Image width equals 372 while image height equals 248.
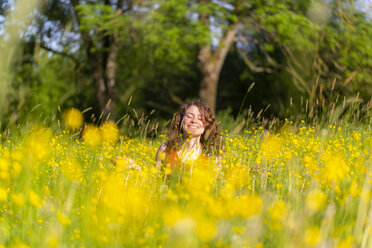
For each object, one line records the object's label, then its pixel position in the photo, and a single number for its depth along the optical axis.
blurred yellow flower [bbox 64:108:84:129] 5.40
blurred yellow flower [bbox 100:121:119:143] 4.93
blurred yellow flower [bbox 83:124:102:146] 4.66
